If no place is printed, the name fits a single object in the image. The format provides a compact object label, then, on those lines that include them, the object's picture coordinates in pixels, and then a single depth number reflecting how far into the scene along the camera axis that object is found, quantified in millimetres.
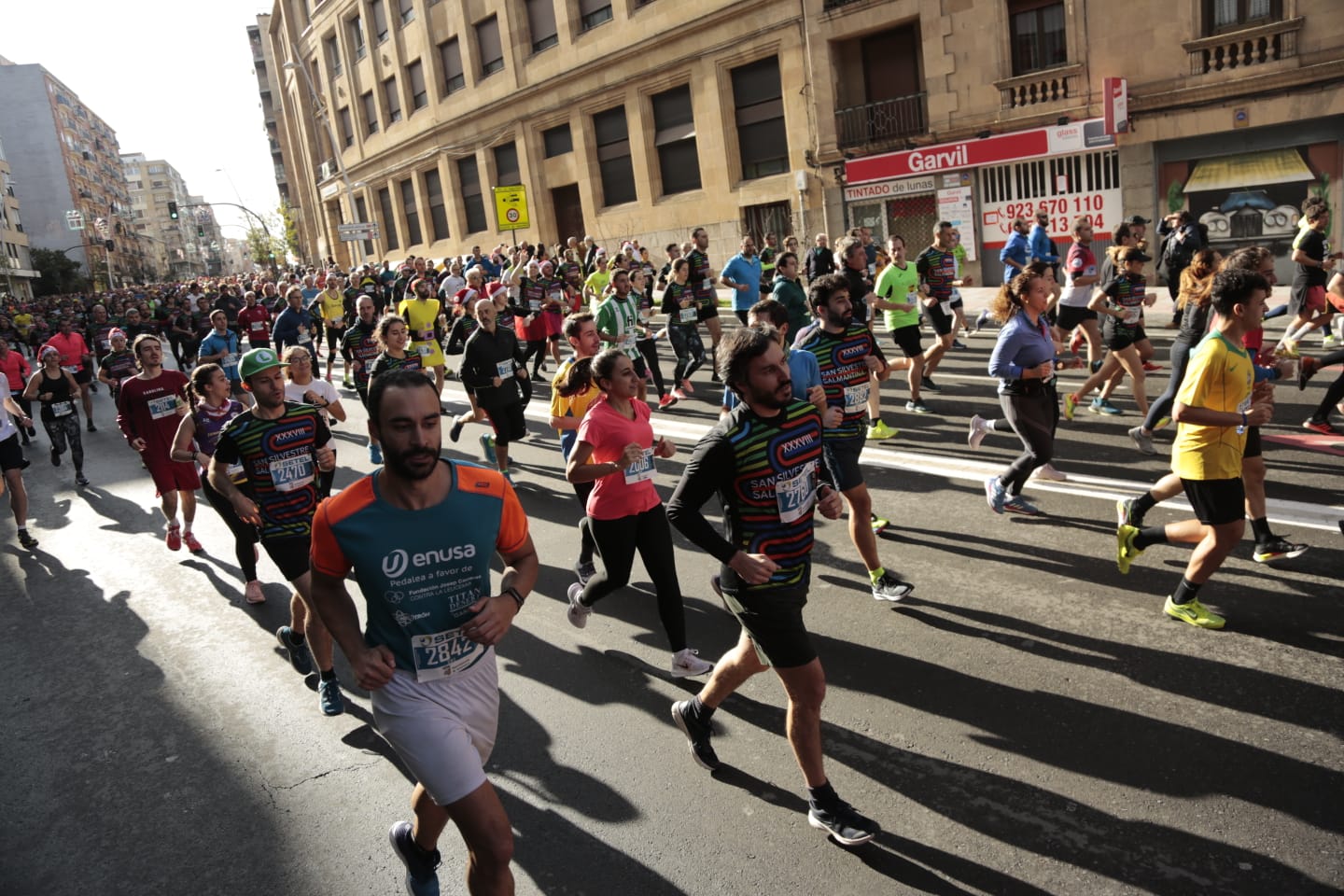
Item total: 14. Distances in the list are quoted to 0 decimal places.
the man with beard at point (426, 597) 2793
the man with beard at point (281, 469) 5023
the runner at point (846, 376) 5508
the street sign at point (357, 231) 36438
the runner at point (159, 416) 8125
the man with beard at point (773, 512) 3414
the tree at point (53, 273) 77250
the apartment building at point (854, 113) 17125
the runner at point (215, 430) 6246
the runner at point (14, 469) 8680
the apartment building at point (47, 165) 103000
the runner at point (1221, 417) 4582
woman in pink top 4910
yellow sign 21997
